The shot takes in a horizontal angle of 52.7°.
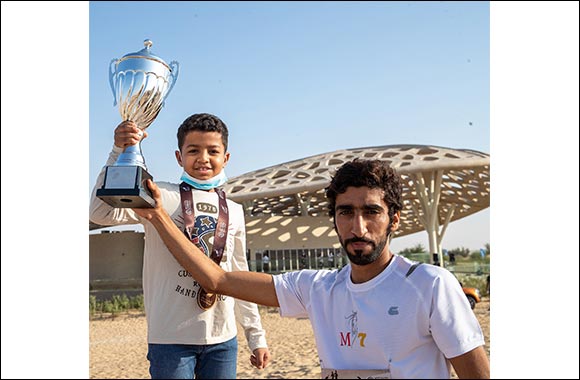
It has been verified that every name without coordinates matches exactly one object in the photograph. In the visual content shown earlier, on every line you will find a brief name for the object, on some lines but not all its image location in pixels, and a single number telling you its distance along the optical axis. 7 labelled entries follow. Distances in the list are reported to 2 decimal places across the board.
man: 2.00
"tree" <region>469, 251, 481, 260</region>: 51.25
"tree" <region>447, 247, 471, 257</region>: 57.38
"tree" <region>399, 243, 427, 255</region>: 49.41
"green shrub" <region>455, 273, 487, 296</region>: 16.83
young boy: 2.61
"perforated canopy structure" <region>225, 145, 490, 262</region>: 20.80
